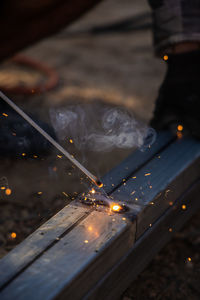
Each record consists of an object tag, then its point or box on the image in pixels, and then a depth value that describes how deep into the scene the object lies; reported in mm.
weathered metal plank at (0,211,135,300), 755
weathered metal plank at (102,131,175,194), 886
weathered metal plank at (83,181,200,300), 818
